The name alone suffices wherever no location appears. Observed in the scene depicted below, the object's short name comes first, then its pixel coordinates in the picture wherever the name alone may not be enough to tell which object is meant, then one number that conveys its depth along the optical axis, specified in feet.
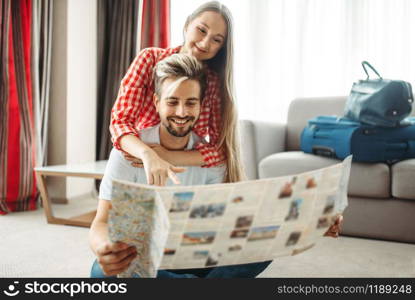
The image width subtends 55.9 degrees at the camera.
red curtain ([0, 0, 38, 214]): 8.04
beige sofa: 5.78
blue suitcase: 5.91
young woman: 2.81
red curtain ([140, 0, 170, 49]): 10.34
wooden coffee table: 6.75
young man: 2.56
